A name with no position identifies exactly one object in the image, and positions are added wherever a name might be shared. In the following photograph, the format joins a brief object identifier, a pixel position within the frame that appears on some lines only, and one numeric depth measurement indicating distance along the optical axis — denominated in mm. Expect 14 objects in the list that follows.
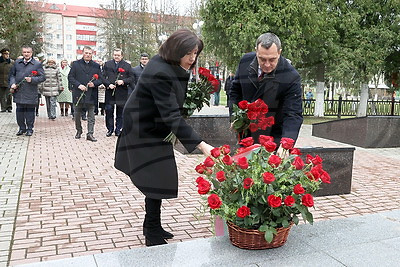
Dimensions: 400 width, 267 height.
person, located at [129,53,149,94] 10567
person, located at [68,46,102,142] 9518
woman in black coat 3105
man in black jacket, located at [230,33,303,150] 3748
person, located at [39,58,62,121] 12828
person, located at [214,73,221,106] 23169
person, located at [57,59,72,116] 13648
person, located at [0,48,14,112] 13539
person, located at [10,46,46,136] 9641
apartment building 102625
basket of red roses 2783
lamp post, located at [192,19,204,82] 20250
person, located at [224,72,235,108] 20375
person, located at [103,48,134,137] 10086
